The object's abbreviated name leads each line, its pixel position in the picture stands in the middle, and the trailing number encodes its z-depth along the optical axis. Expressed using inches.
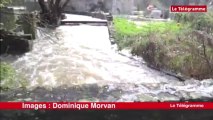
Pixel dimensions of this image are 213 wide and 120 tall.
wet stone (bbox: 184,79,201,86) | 129.4
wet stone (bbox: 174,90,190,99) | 114.8
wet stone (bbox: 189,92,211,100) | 115.4
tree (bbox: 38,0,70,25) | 513.3
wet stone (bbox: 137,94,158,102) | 111.3
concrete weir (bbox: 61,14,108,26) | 540.1
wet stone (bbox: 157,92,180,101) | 112.1
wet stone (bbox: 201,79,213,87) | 127.0
